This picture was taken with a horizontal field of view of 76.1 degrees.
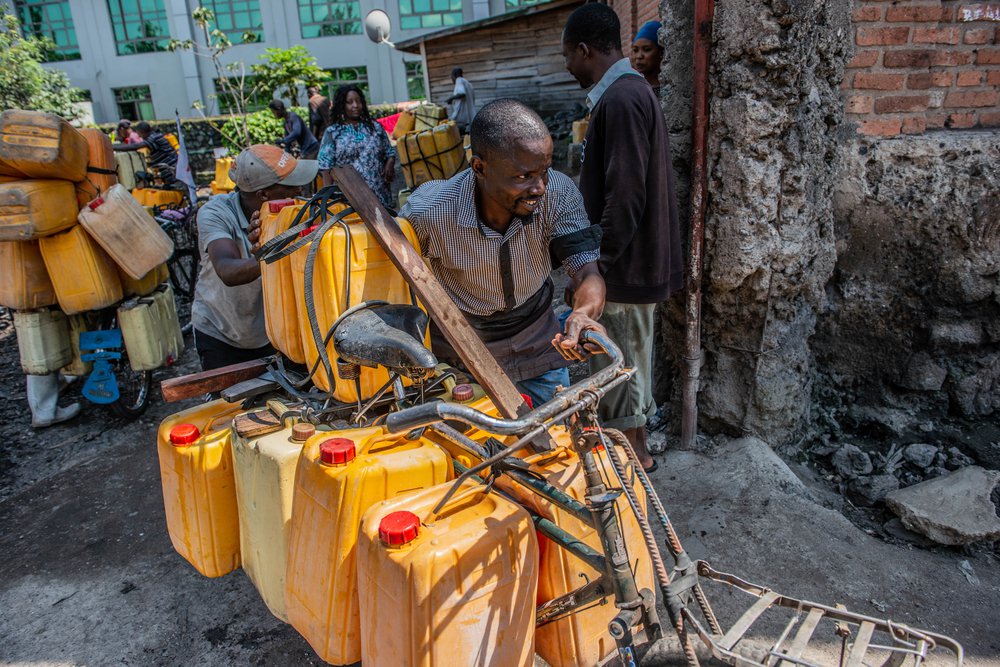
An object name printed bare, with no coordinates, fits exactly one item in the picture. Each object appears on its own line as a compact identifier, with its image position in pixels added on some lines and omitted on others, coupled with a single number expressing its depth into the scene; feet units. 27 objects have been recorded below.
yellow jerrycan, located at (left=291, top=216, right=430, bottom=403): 6.09
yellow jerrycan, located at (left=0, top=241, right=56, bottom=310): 13.32
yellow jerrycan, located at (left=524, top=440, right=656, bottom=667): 5.26
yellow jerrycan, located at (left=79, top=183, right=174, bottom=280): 13.14
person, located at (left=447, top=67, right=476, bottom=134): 30.01
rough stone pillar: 9.73
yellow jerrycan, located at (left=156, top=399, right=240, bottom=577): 6.68
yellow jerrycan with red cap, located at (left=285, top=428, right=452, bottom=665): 5.20
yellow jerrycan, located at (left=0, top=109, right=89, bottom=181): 12.22
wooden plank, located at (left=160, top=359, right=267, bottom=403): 7.34
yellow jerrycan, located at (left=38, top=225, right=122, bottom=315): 13.35
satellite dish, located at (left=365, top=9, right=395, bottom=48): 42.98
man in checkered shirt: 6.26
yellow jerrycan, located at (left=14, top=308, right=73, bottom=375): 13.93
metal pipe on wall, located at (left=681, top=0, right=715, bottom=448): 10.00
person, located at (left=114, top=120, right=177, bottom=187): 29.30
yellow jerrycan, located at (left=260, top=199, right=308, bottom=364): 6.63
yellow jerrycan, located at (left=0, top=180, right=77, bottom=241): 12.26
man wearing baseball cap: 9.16
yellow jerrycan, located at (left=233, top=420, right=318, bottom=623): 5.88
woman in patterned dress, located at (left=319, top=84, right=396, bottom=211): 19.38
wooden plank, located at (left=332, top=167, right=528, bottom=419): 5.79
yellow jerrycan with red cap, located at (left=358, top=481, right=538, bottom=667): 4.40
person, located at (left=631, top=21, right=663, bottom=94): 12.37
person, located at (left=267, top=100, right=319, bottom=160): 33.40
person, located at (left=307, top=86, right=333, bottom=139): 26.23
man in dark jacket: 9.36
